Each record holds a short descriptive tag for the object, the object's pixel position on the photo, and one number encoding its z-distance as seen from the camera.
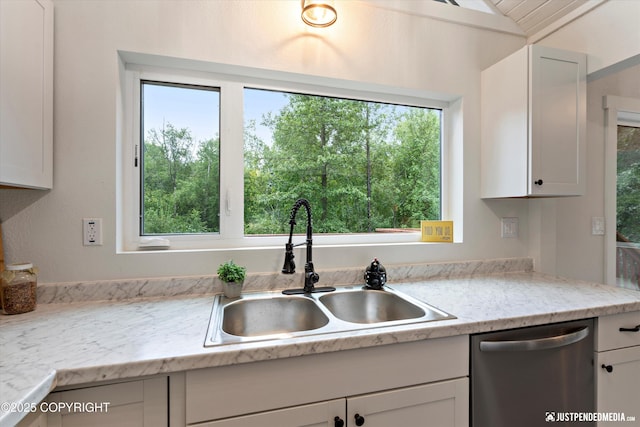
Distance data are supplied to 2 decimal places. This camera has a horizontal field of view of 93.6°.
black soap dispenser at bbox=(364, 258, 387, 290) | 1.49
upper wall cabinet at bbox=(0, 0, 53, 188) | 0.95
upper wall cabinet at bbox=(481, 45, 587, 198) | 1.53
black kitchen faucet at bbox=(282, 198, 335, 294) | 1.40
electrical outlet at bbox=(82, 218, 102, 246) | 1.27
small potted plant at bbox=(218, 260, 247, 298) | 1.32
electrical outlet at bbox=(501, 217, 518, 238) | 1.89
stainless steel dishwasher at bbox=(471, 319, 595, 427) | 1.06
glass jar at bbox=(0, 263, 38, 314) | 1.08
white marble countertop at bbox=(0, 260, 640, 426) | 0.74
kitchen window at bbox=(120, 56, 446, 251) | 1.49
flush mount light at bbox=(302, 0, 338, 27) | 1.39
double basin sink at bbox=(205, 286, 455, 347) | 1.22
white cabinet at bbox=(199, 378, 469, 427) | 0.87
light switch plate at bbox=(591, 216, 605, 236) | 2.11
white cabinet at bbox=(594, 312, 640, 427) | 1.22
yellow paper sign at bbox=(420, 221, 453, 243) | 1.81
